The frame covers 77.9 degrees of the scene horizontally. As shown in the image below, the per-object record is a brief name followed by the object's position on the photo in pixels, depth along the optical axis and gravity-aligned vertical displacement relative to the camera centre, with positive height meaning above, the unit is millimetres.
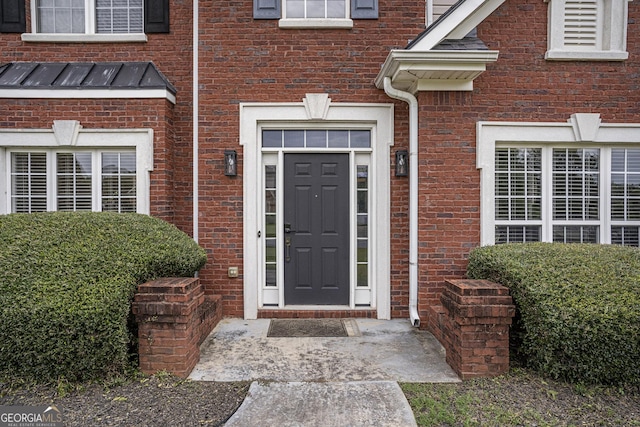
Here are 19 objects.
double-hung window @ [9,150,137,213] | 5453 +415
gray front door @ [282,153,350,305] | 5578 -245
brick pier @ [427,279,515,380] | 3635 -1107
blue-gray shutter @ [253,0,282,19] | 5426 +2766
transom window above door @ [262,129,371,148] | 5590 +1027
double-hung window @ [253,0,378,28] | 5406 +2755
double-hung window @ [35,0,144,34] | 5777 +2839
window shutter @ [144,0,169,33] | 5637 +2771
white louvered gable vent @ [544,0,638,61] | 5285 +2447
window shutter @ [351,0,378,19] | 5430 +2771
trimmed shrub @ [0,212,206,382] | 3326 -730
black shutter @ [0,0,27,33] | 5676 +2774
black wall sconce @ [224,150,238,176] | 5387 +660
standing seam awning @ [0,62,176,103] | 5203 +1751
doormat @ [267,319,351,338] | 4834 -1499
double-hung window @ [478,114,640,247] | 5394 +332
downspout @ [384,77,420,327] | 5172 +328
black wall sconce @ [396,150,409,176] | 5363 +650
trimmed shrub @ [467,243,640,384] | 3391 -911
